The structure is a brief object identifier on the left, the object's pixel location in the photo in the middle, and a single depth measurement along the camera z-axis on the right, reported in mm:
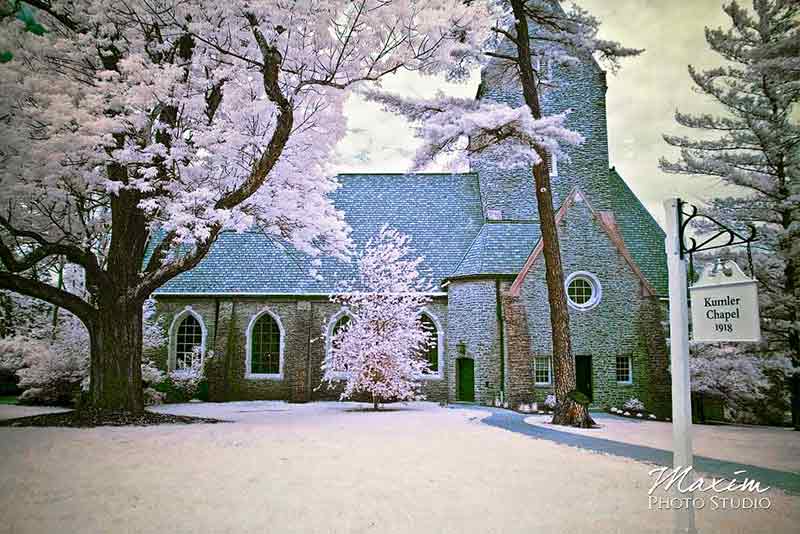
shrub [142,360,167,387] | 15789
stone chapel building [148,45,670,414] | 17672
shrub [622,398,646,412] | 17125
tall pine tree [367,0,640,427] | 11078
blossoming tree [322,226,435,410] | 15125
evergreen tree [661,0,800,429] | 12570
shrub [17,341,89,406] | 15008
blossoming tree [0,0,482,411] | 7930
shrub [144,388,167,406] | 15945
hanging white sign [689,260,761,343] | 4148
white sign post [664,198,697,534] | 4434
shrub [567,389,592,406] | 11730
